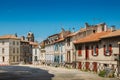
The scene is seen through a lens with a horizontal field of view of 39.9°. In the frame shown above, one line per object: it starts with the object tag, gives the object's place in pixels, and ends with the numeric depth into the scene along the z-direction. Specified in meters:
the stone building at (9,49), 62.71
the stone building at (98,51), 25.44
